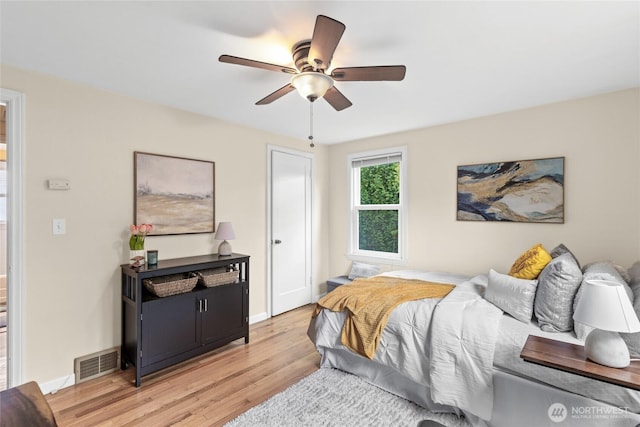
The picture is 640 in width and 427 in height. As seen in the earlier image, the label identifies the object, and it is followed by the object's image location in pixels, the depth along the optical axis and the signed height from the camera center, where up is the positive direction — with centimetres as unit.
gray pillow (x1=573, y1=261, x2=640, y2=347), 185 -42
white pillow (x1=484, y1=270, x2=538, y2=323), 207 -59
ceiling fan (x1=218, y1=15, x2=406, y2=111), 162 +81
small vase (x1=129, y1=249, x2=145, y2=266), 262 -40
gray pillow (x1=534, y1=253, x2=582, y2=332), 194 -54
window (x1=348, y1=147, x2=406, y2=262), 409 +7
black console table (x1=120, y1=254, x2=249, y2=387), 246 -94
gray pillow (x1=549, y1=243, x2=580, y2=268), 253 -33
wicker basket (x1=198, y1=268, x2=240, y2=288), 288 -64
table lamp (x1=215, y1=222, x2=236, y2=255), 324 -27
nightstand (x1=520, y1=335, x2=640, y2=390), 134 -72
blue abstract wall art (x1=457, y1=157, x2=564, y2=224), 294 +19
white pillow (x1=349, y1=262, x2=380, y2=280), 421 -82
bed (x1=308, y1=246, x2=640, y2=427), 162 -97
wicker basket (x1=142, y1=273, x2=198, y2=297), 255 -63
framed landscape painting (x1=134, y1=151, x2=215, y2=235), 286 +16
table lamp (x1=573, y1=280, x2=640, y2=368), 137 -49
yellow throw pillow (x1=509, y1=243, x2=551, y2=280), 225 -39
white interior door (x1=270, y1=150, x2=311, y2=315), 404 -28
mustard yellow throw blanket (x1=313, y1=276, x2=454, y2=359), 235 -76
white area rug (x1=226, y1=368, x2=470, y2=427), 202 -137
